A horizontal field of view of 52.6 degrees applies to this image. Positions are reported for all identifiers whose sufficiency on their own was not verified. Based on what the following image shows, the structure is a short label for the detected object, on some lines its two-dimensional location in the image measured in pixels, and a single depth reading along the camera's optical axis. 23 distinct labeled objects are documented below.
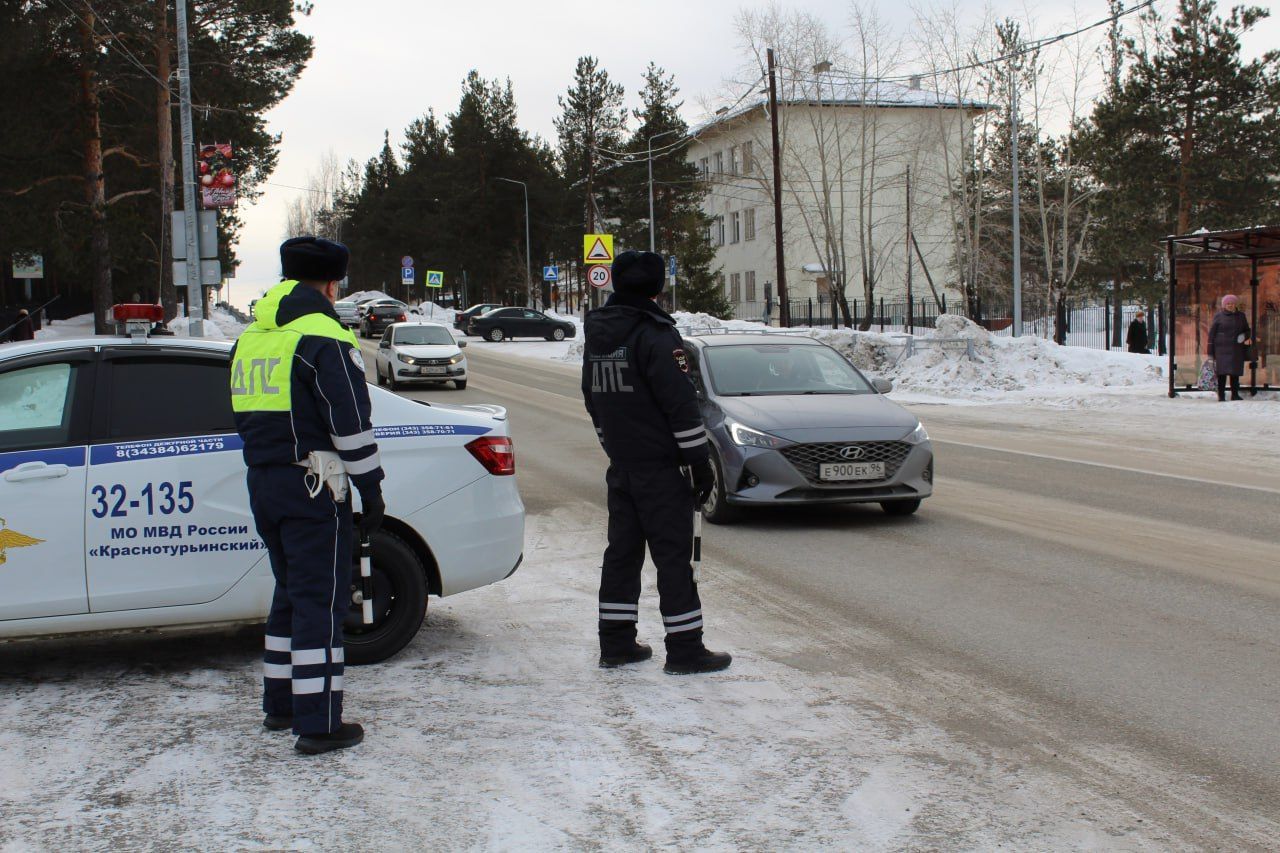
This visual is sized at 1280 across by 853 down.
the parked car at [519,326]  54.97
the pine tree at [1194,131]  38.09
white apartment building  46.88
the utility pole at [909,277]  43.19
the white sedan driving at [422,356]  28.69
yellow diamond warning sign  29.98
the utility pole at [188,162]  24.36
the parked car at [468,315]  60.28
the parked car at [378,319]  54.88
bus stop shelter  21.95
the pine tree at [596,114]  80.19
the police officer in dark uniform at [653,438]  5.67
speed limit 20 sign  28.62
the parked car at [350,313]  62.85
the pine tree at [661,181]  71.00
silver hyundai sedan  9.73
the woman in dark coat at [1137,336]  33.34
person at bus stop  20.84
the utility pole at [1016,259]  35.81
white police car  5.42
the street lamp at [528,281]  77.38
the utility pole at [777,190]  37.25
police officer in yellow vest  4.61
